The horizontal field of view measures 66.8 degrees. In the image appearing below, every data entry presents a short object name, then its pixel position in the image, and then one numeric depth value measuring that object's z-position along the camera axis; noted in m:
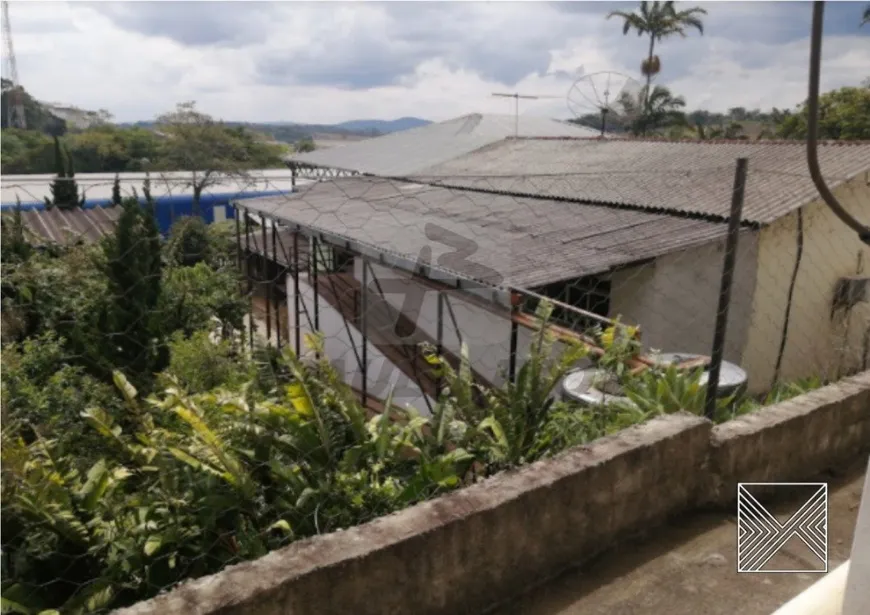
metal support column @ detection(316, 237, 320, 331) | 8.87
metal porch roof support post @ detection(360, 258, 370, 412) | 6.66
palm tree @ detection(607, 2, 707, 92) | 29.34
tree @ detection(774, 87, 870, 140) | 21.14
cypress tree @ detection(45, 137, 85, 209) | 13.57
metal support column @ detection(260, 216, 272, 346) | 8.73
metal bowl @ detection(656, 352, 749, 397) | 4.33
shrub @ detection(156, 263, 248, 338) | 7.48
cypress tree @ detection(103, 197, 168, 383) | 5.95
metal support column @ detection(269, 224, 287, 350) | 8.98
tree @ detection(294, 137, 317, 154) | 41.09
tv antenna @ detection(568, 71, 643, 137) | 11.37
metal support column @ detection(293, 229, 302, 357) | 8.50
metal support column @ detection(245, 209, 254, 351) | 9.16
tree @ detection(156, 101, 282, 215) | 29.39
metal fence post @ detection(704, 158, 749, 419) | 2.48
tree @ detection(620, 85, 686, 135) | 28.66
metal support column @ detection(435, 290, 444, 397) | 5.81
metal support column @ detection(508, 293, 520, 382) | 5.06
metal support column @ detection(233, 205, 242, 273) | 8.97
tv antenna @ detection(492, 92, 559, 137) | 15.37
